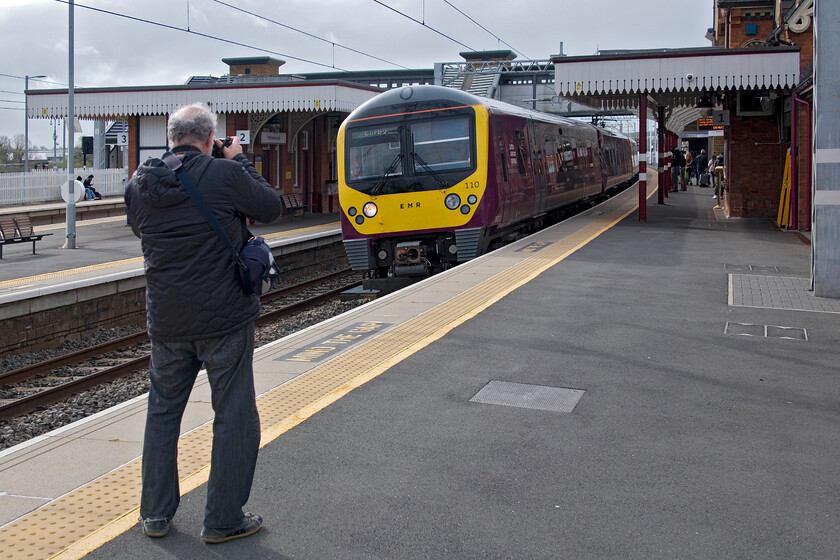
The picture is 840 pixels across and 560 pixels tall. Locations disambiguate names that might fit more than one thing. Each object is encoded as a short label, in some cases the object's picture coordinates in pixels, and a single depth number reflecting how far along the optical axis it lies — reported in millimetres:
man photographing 3781
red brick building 17578
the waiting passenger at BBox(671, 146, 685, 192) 34528
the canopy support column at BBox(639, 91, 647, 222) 19062
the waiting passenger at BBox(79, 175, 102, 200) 33050
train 13195
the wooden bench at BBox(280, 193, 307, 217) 25864
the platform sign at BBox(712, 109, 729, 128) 20922
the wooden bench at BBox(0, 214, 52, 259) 16570
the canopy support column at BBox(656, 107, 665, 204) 25103
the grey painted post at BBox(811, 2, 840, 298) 9891
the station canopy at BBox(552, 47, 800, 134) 17938
